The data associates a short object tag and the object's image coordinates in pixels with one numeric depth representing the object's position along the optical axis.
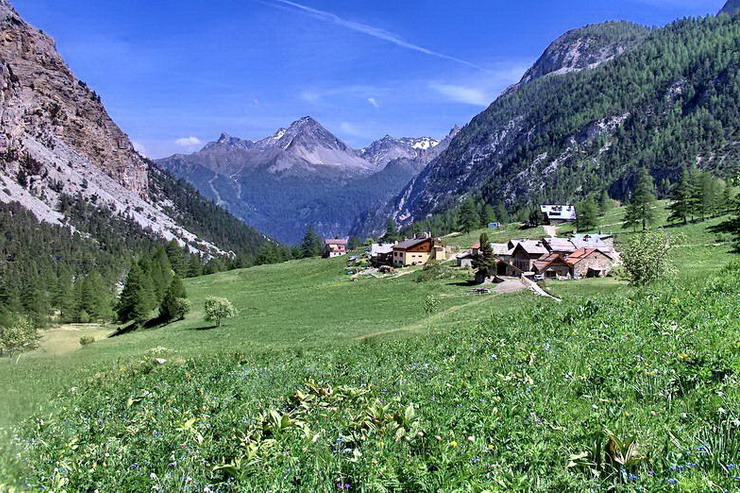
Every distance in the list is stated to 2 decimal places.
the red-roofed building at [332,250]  176.44
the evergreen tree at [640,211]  104.13
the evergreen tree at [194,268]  158.07
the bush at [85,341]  65.72
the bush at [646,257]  42.20
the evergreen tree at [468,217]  150.00
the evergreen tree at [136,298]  84.00
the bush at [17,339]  63.91
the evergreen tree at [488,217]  170.38
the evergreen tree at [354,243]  196.25
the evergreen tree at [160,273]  98.06
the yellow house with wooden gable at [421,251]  114.50
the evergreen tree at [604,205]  153.88
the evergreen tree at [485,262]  77.69
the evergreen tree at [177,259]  156.75
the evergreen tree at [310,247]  177.38
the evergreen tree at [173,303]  78.94
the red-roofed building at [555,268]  81.88
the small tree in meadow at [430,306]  51.44
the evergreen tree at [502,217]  182.09
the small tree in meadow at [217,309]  65.06
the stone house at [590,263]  80.22
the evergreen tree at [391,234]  161.50
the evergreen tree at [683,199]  96.12
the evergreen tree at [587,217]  124.94
